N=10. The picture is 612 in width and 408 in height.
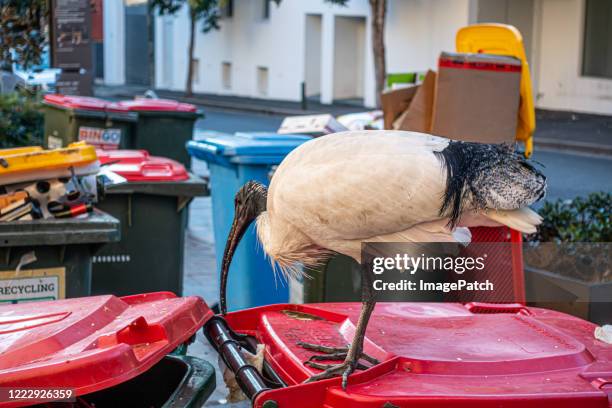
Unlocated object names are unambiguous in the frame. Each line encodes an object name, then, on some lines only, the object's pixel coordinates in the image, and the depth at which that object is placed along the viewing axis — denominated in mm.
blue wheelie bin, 5941
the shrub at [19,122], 10516
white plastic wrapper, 3396
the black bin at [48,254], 4805
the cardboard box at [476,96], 6719
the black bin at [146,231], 6281
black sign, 10820
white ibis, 3404
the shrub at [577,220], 5844
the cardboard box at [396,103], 6844
